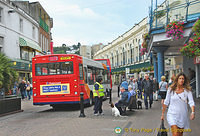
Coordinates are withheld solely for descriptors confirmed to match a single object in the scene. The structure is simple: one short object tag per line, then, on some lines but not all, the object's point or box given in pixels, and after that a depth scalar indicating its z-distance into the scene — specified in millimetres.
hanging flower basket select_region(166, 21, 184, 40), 14891
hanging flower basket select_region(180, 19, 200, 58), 11055
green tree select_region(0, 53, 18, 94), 13953
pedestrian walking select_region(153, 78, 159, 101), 18625
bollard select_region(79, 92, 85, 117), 11177
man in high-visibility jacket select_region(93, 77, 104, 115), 11727
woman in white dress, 4965
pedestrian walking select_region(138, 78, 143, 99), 20766
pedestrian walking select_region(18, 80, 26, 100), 24411
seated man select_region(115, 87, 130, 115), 11126
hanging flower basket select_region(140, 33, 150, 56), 21669
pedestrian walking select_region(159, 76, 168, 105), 13792
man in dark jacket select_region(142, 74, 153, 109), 13422
